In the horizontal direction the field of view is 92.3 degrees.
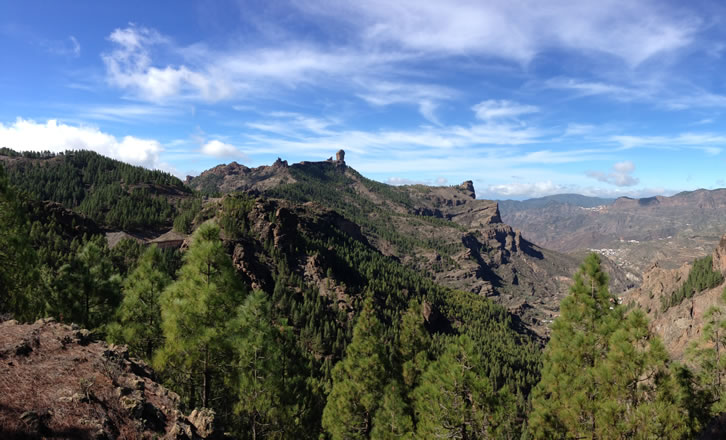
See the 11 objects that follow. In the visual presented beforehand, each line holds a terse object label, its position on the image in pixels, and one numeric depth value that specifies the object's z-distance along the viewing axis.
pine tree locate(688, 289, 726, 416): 17.25
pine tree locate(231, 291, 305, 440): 19.28
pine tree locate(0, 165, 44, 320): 23.62
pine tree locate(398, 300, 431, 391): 33.00
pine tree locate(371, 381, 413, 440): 24.48
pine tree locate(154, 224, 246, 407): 18.22
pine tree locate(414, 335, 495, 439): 19.20
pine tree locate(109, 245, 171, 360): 23.89
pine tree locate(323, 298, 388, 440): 27.33
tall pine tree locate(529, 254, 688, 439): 16.11
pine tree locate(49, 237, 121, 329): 26.92
